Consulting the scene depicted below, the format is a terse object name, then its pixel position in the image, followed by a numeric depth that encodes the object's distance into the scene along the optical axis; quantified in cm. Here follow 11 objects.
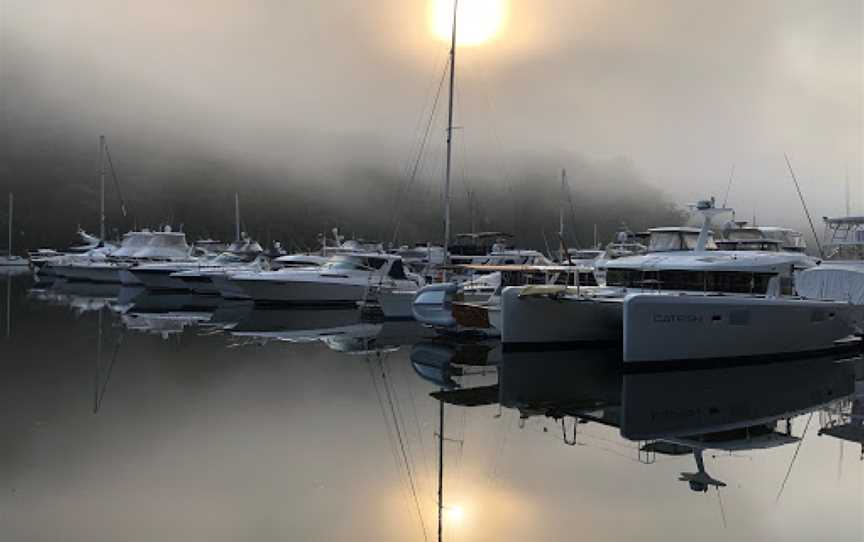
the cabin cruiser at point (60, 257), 7106
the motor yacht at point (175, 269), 5362
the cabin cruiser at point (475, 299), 2773
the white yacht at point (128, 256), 6244
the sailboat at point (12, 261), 11338
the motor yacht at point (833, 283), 2555
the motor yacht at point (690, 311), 2116
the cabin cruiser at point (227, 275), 4662
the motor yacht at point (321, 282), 4188
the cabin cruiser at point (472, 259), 3756
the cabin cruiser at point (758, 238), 3644
